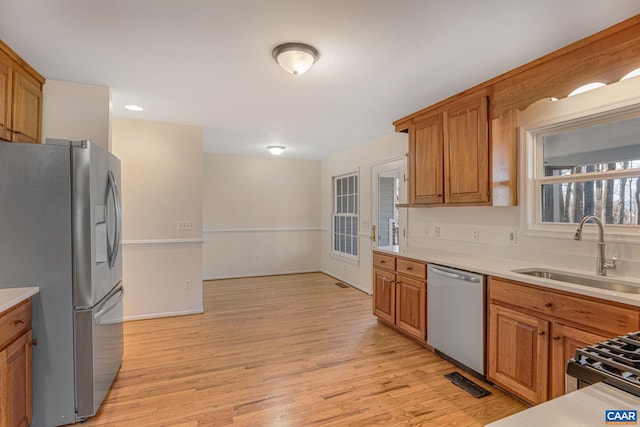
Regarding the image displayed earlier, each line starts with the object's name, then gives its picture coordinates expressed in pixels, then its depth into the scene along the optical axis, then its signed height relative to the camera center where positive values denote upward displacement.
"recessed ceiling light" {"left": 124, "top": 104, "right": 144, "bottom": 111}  3.27 +1.12
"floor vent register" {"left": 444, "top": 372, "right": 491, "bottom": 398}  2.24 -1.32
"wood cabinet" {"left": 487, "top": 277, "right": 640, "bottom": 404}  1.67 -0.73
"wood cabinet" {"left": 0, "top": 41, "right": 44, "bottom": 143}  2.12 +0.85
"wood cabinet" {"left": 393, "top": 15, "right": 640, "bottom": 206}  1.91 +0.85
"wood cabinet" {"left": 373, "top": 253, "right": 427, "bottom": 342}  2.97 -0.86
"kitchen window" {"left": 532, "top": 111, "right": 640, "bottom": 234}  2.07 +0.30
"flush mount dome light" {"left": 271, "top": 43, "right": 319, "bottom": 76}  2.05 +1.05
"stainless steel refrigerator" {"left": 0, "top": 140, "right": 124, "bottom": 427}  1.84 -0.28
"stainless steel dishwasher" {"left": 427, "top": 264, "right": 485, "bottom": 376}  2.38 -0.86
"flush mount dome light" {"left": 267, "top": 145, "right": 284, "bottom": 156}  5.27 +1.09
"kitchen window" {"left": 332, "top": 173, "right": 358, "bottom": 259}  5.58 -0.06
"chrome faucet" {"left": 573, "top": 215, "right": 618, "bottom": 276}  2.02 -0.30
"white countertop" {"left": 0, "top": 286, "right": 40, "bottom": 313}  1.55 -0.45
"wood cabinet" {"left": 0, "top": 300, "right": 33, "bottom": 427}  1.54 -0.81
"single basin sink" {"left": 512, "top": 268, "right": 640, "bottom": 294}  1.91 -0.46
